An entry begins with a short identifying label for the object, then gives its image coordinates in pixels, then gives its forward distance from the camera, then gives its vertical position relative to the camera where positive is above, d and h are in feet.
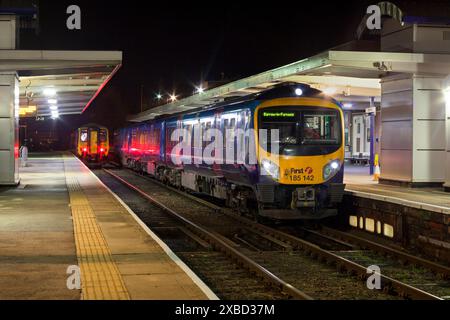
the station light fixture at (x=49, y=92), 91.79 +7.97
